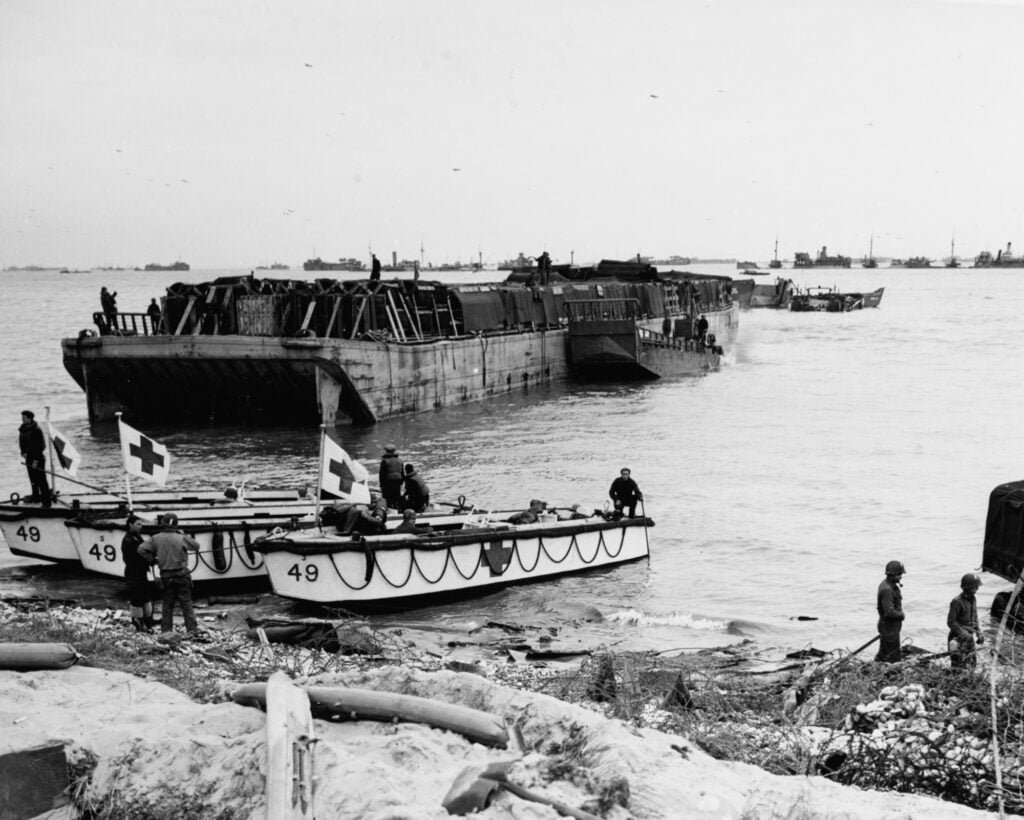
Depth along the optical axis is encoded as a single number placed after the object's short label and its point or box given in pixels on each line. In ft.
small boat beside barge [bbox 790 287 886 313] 397.19
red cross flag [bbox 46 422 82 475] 48.75
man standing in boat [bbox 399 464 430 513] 52.85
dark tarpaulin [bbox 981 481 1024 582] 45.73
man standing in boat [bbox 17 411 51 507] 53.11
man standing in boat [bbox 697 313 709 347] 178.38
